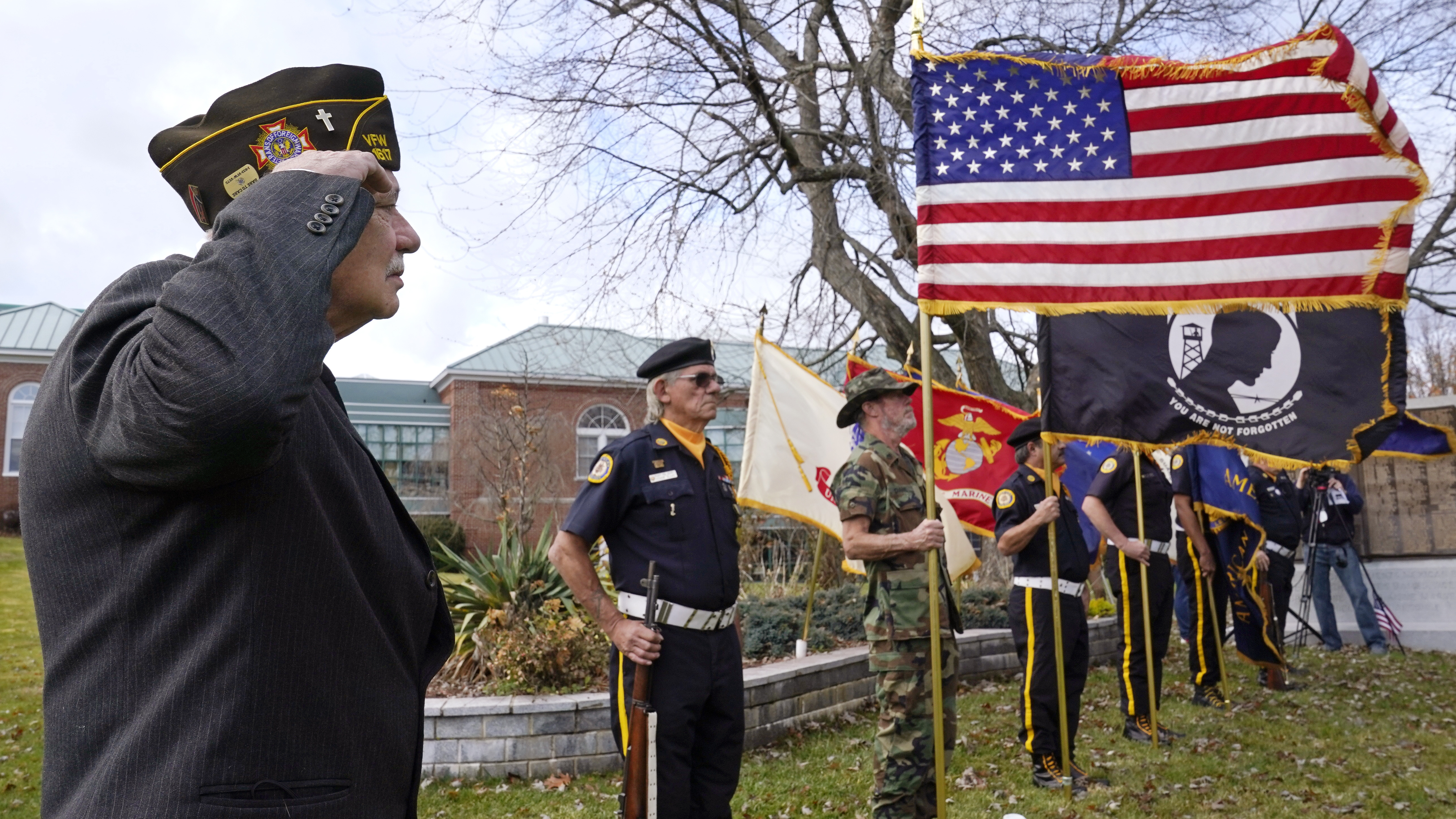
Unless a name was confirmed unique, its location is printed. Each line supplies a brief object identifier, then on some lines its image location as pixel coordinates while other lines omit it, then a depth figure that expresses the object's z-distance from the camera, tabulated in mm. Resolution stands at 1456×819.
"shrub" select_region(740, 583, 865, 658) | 8141
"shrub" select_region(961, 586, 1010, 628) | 10055
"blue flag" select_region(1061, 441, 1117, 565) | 8719
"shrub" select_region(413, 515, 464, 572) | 23828
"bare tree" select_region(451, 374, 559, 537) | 12148
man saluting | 1061
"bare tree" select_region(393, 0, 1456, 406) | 10469
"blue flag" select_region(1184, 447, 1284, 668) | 8758
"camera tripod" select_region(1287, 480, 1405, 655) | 11602
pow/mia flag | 4996
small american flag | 12000
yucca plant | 7277
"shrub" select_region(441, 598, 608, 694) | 6430
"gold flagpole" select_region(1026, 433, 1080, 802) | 5367
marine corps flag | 8766
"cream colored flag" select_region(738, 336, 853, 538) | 7727
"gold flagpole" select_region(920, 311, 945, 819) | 4250
